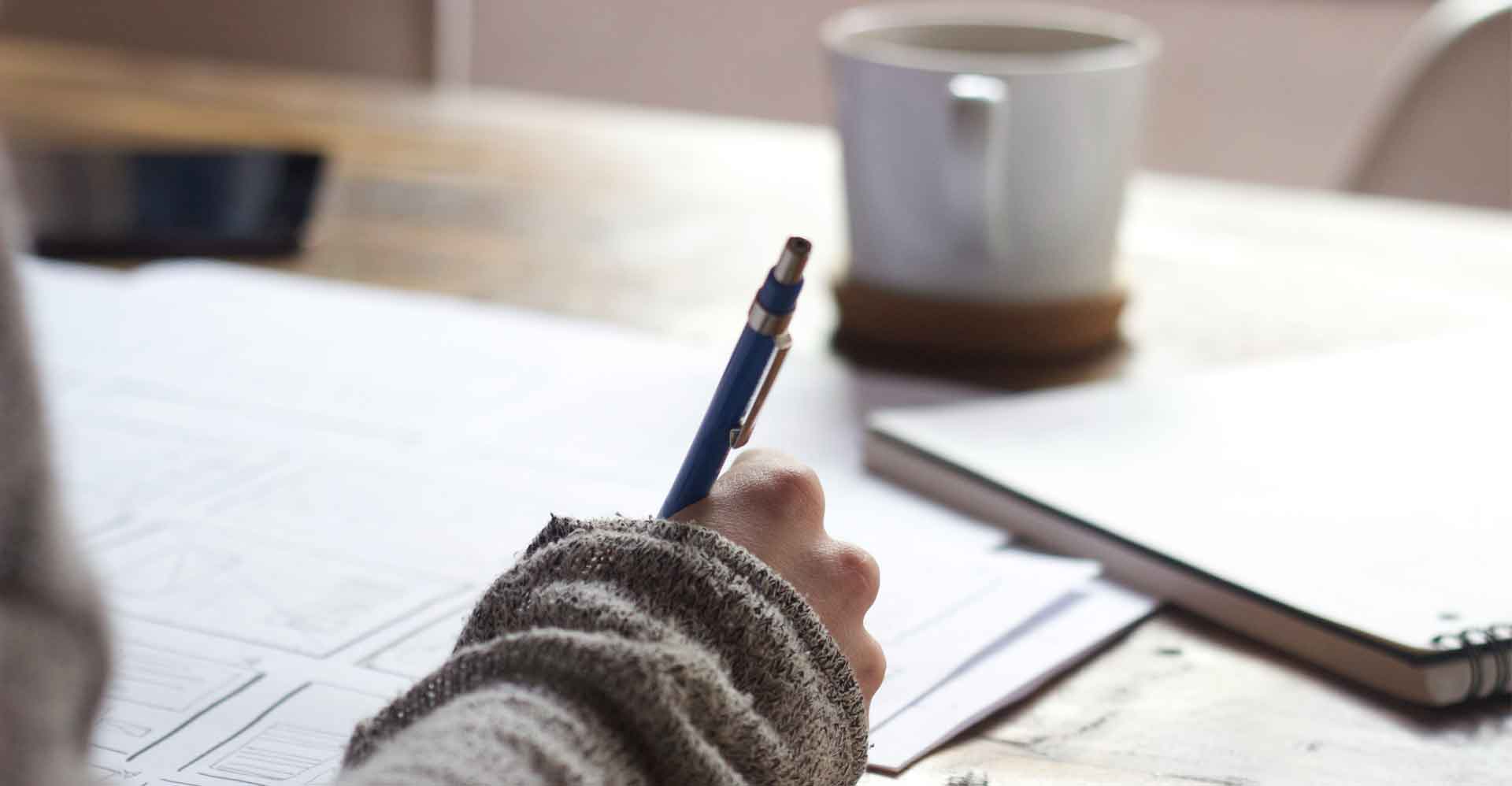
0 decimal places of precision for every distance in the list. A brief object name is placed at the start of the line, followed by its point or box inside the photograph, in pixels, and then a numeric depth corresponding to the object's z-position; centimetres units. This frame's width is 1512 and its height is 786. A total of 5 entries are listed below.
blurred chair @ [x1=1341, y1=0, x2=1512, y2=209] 132
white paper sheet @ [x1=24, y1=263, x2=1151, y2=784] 69
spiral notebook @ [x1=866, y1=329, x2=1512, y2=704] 71
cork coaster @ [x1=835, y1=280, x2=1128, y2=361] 93
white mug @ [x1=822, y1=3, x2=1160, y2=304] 89
